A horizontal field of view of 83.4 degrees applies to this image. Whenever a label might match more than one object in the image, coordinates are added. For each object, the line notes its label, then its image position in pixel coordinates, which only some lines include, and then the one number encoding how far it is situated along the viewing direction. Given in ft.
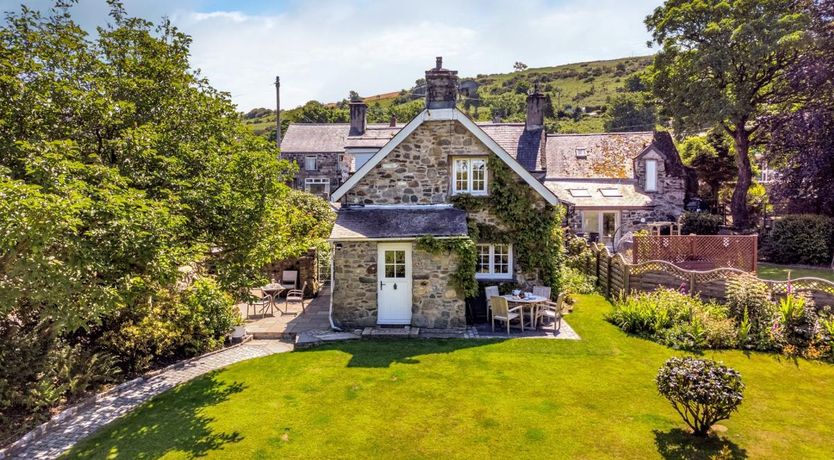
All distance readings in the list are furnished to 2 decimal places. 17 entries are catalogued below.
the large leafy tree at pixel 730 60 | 86.79
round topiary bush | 24.34
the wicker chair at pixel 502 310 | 46.52
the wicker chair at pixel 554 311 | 46.75
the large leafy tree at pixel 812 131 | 83.82
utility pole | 148.05
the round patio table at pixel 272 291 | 54.82
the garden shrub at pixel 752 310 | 41.78
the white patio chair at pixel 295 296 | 55.62
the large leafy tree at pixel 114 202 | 26.20
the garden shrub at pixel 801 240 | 79.61
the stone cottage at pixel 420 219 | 47.55
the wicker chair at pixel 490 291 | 50.21
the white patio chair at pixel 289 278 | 63.46
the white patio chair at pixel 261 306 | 55.08
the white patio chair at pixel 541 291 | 49.75
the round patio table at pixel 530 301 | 46.92
